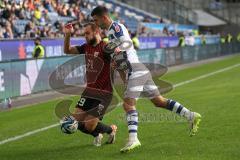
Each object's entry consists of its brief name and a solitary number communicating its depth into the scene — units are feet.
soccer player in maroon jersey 49.06
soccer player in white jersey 46.66
